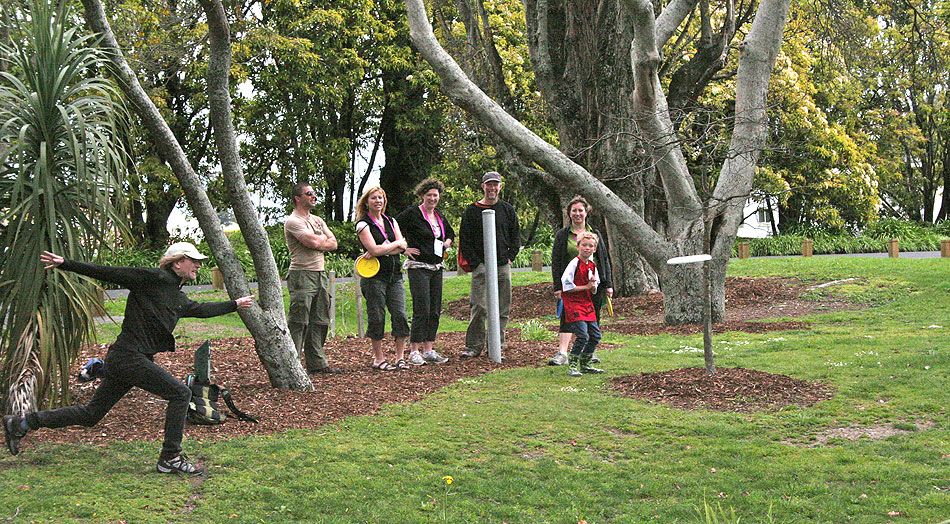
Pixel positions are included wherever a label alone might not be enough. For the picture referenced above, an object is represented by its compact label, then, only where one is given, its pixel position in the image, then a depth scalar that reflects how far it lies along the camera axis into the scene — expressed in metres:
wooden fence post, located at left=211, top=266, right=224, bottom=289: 20.89
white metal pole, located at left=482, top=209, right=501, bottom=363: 9.14
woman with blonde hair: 8.59
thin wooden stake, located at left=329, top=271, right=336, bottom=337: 12.04
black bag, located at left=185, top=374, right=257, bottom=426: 6.18
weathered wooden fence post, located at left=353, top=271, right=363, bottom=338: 11.50
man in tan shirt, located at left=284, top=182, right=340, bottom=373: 8.14
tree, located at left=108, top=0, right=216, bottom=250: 17.21
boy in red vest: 8.23
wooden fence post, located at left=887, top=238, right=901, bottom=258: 23.31
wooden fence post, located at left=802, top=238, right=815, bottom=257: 25.83
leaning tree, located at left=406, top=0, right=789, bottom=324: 11.38
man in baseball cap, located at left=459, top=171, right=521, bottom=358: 9.43
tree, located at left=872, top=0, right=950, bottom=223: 32.56
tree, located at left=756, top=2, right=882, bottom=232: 24.94
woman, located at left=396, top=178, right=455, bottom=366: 8.97
